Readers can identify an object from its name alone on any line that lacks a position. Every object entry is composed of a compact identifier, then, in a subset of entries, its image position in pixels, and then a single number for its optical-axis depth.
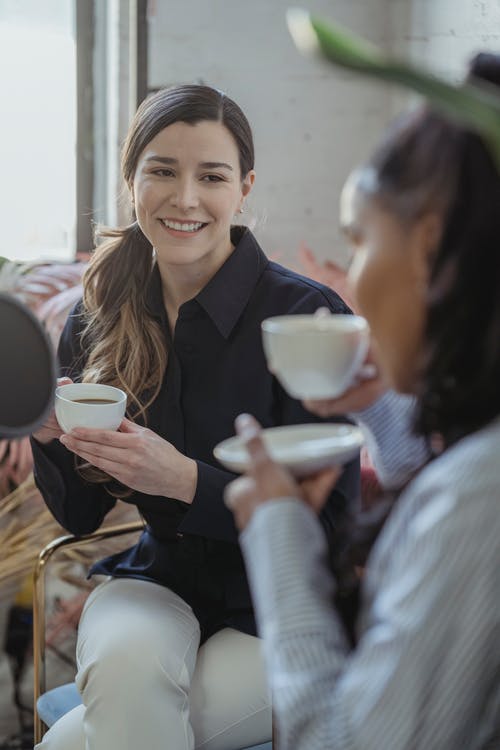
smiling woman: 1.45
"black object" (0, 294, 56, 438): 1.05
